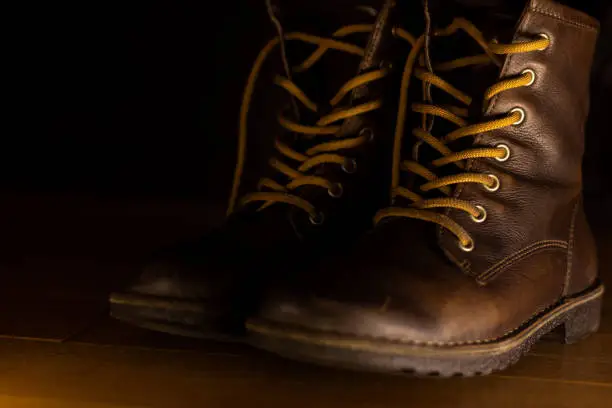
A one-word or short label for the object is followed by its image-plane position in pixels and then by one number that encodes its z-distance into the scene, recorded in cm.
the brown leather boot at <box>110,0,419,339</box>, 128
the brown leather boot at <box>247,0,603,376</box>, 122
